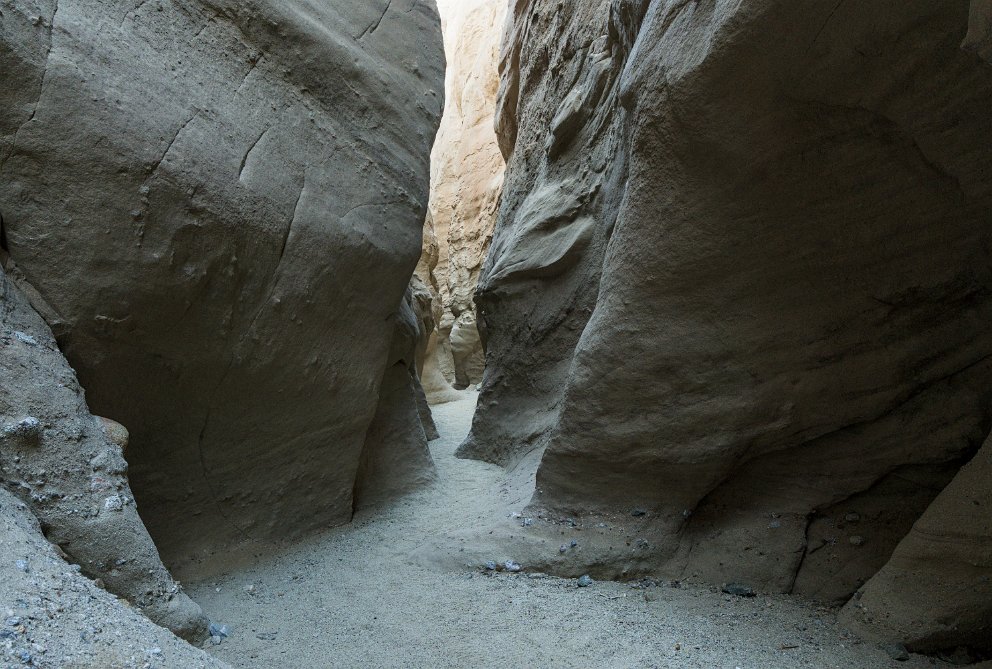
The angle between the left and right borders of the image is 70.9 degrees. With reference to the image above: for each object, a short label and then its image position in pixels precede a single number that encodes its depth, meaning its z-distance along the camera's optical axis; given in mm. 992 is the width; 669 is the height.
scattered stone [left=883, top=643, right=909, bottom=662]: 2396
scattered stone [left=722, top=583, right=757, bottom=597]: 3010
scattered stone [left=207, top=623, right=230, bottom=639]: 2453
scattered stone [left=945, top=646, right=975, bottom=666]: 2383
